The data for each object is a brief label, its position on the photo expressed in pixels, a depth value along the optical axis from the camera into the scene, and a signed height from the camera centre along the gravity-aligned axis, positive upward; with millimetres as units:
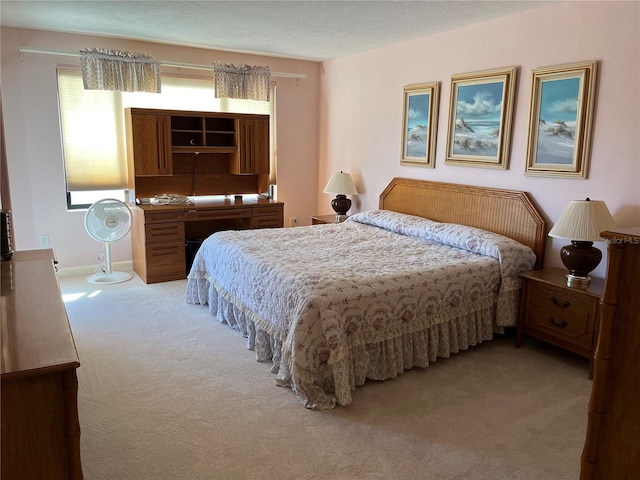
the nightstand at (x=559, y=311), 3037 -975
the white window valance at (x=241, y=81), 5367 +886
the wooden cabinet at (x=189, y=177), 4867 -221
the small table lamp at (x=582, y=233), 3080 -442
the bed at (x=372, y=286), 2750 -822
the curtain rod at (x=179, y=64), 4516 +994
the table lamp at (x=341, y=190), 5480 -333
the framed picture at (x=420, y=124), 4617 +375
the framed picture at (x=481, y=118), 3939 +386
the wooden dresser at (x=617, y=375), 1350 -610
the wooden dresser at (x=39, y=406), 1412 -751
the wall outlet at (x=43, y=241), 4859 -858
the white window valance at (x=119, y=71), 4656 +858
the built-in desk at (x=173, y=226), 4812 -716
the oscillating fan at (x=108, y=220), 4590 -611
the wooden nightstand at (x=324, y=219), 5488 -680
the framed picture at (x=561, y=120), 3373 +325
